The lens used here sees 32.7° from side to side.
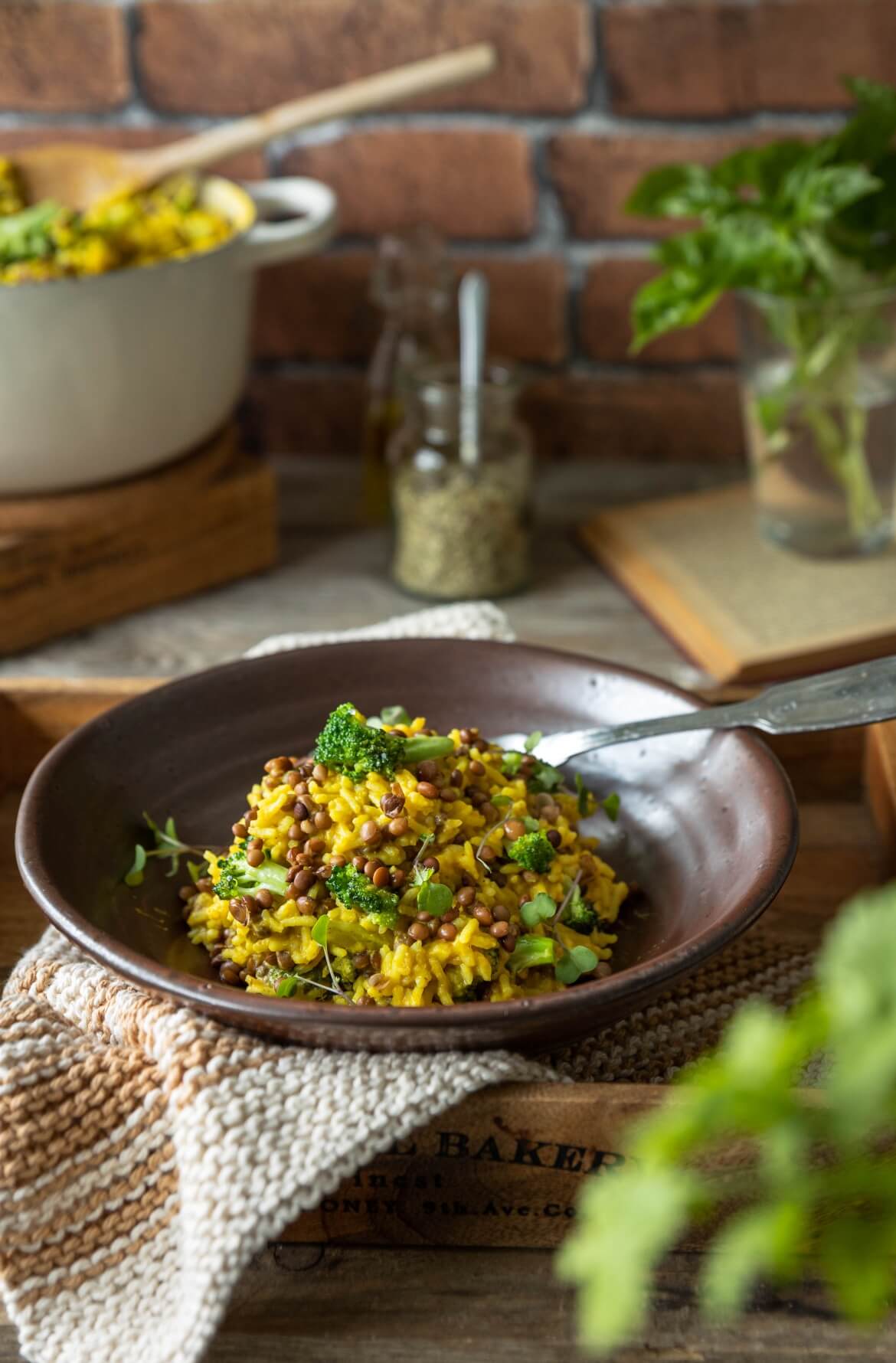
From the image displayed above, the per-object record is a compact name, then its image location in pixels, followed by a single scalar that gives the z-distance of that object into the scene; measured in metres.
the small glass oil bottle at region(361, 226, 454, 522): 1.64
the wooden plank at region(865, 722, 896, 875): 1.03
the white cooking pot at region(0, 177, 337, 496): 1.34
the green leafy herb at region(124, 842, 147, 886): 0.94
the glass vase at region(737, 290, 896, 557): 1.47
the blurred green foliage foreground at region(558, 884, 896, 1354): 0.40
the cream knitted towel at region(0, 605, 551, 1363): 0.69
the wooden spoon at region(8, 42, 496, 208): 1.51
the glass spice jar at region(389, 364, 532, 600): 1.50
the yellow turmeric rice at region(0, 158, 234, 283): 1.37
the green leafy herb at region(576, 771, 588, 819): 0.97
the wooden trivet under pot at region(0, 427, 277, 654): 1.44
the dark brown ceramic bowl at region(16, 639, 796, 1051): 0.74
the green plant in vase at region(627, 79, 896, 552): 1.40
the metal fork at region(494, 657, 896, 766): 0.95
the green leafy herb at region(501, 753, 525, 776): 0.93
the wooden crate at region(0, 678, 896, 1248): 0.74
